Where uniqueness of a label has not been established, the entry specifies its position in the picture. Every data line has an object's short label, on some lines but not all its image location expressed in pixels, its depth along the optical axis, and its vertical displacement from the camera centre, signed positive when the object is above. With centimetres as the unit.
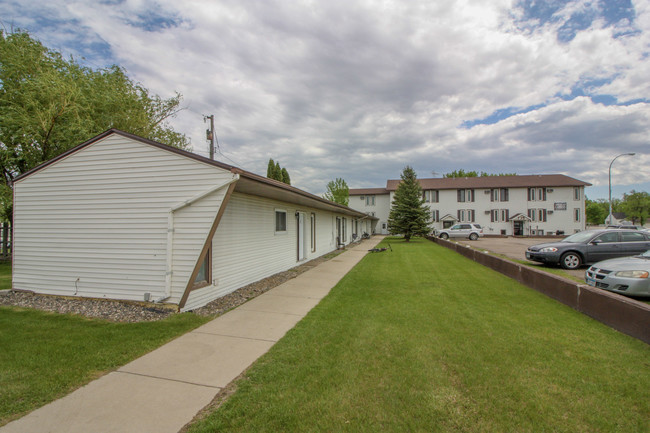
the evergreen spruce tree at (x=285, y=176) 3659 +569
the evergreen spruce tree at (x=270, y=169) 3572 +640
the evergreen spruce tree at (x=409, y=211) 2658 +112
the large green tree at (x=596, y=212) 8606 +309
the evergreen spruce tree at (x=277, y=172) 3559 +596
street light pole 2182 +284
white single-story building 568 +2
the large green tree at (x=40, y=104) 1102 +458
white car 2870 -83
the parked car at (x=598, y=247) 985 -80
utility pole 1873 +542
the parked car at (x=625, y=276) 573 -104
